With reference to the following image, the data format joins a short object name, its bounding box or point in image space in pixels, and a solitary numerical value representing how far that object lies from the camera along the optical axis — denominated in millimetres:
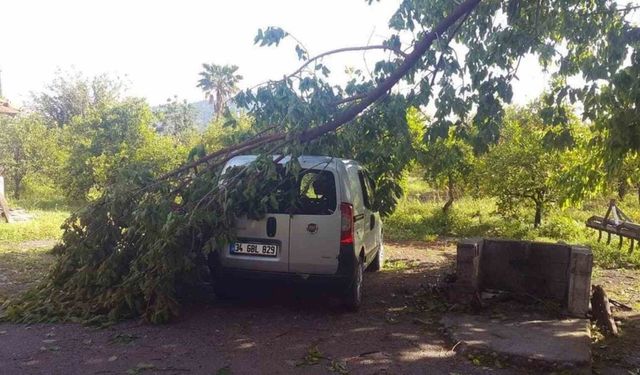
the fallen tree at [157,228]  5629
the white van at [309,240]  5715
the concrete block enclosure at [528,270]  5938
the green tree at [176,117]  56219
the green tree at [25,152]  23750
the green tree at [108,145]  19766
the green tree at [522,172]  14820
